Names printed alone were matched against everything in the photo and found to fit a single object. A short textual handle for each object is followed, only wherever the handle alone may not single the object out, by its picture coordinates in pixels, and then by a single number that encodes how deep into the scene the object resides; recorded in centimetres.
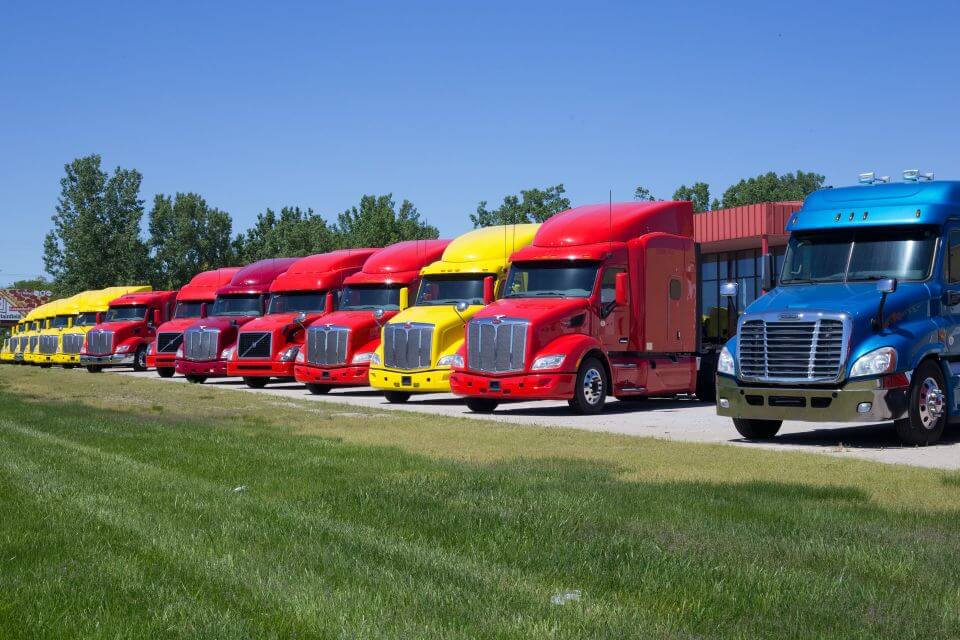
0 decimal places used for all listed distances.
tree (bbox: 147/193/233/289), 9712
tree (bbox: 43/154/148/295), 8988
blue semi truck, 1448
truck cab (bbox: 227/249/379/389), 3125
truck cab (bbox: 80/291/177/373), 4475
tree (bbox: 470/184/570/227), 8544
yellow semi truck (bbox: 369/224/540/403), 2386
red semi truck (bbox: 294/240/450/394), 2736
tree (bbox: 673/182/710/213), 11367
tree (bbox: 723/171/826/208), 12338
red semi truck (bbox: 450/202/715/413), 2058
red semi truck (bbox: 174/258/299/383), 3412
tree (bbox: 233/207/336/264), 8544
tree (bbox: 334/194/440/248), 8038
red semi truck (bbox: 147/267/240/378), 3816
